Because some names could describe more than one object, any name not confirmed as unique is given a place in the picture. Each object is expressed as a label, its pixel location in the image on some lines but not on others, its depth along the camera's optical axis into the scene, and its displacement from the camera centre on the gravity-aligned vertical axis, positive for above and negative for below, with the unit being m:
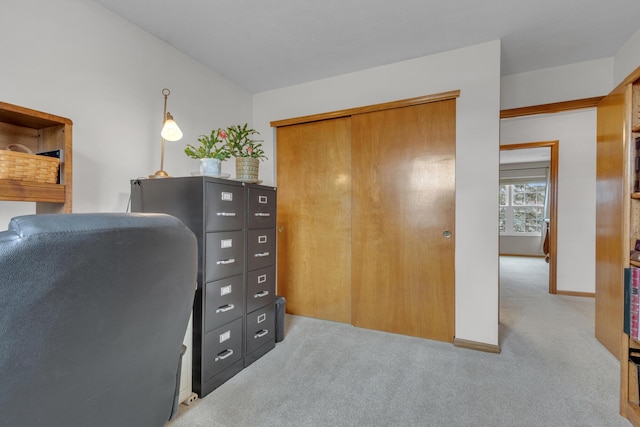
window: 7.41 +0.18
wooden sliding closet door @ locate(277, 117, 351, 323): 2.98 -0.06
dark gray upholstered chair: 0.42 -0.18
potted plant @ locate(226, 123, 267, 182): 2.15 +0.40
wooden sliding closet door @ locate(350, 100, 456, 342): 2.51 -0.06
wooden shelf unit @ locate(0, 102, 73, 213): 1.30 +0.35
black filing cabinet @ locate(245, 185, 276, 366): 2.14 -0.45
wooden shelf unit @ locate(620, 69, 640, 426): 1.54 -0.04
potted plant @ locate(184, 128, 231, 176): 2.01 +0.39
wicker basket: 1.26 +0.19
